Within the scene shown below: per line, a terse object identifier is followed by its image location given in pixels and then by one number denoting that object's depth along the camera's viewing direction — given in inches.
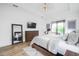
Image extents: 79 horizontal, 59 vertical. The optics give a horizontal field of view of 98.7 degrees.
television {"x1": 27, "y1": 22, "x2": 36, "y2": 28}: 122.9
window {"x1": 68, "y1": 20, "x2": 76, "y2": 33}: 111.5
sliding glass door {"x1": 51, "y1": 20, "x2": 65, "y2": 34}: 115.0
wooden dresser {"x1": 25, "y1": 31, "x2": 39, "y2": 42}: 122.8
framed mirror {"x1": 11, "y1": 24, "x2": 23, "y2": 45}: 119.4
